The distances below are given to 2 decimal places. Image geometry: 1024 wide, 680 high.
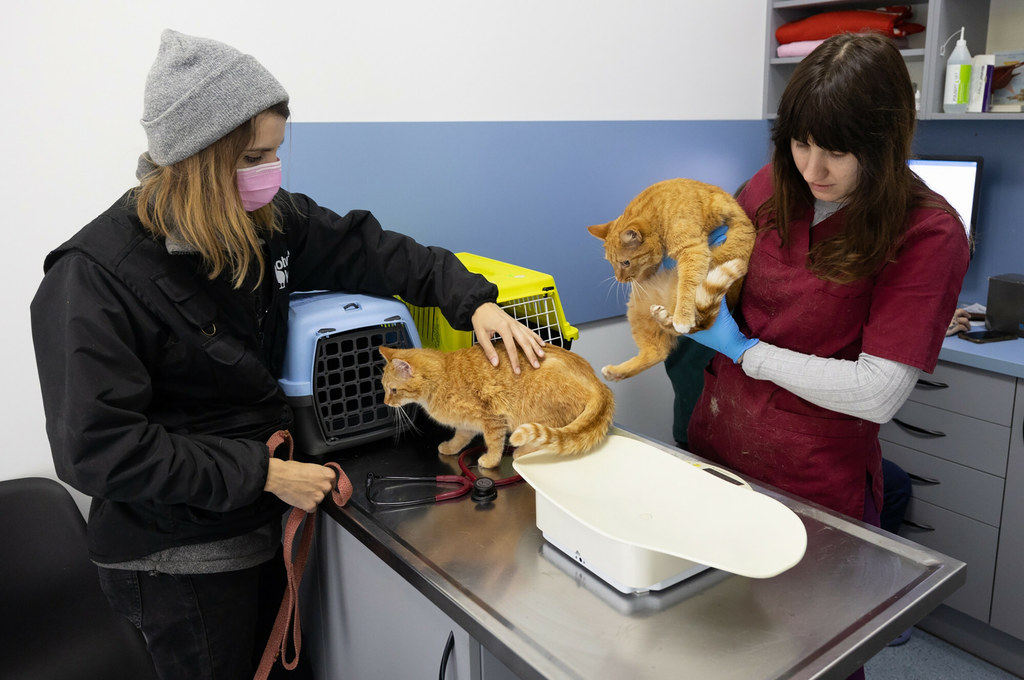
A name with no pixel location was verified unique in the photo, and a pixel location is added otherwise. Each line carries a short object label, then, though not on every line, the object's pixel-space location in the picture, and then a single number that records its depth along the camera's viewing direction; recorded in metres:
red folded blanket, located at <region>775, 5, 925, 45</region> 2.86
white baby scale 1.04
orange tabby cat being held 1.47
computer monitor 2.77
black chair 1.65
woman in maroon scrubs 1.23
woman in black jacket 1.14
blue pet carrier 1.53
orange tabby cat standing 1.45
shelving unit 2.67
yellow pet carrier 1.76
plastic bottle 2.62
